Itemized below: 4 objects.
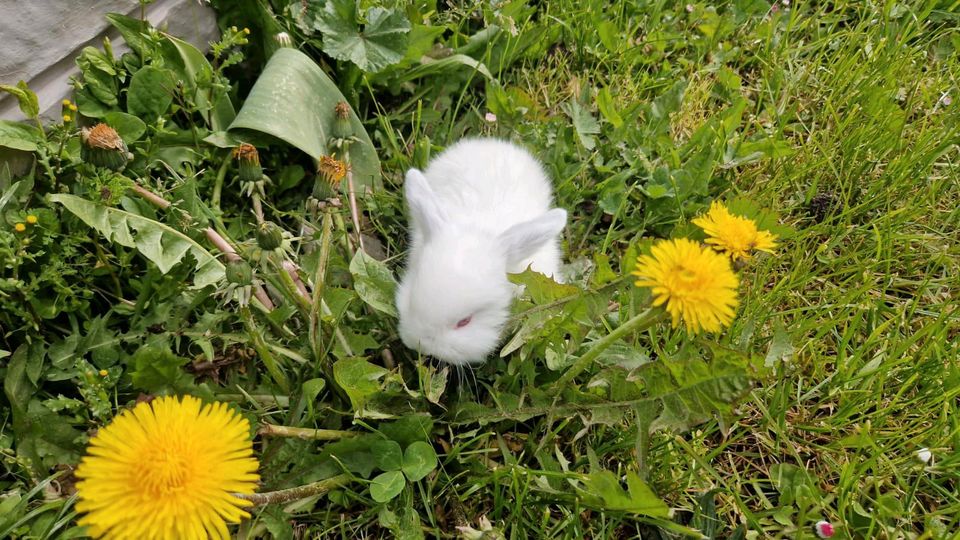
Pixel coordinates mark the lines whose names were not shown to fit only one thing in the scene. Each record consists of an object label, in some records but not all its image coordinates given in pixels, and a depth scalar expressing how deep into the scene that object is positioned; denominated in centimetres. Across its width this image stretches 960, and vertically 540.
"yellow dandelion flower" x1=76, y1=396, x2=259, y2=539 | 23
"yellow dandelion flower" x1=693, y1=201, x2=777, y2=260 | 29
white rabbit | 33
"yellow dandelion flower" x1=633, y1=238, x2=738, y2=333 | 25
